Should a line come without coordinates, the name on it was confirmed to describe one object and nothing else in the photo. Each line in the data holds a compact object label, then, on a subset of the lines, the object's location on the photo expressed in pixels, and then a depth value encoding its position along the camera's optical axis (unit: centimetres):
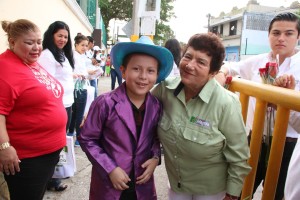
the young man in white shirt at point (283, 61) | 197
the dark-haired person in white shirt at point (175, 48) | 455
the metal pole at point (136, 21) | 661
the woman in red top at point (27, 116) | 173
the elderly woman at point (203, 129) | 167
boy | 166
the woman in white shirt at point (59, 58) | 306
